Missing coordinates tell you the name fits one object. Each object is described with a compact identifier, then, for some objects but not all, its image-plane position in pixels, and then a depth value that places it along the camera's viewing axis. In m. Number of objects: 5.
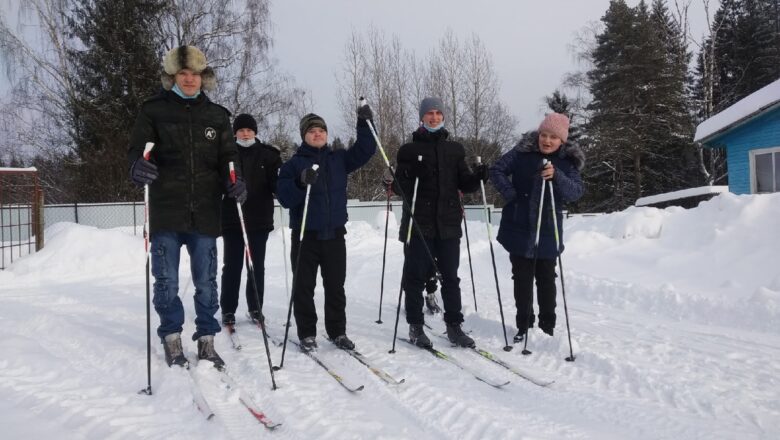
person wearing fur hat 3.54
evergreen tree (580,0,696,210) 24.94
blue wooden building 12.09
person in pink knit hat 4.30
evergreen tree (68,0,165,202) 17.41
